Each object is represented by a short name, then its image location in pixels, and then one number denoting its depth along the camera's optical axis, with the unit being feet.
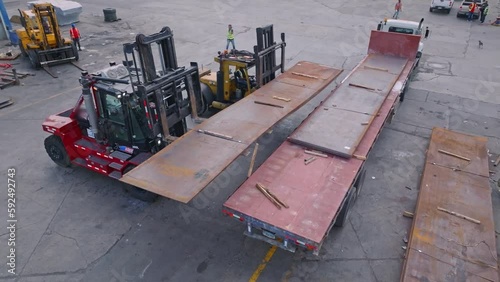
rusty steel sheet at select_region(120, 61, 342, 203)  20.01
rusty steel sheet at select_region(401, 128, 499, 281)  20.51
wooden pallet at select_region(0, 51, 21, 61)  57.62
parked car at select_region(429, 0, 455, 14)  88.43
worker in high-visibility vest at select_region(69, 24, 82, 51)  59.36
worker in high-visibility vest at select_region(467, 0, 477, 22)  81.96
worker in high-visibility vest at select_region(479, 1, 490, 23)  80.89
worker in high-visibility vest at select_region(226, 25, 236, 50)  57.42
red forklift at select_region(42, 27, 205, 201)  24.53
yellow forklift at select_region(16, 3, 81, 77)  52.08
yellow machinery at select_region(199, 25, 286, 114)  34.50
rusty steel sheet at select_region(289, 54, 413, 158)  25.45
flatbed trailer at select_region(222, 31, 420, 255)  18.98
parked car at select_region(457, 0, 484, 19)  83.66
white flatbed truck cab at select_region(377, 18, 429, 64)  48.82
